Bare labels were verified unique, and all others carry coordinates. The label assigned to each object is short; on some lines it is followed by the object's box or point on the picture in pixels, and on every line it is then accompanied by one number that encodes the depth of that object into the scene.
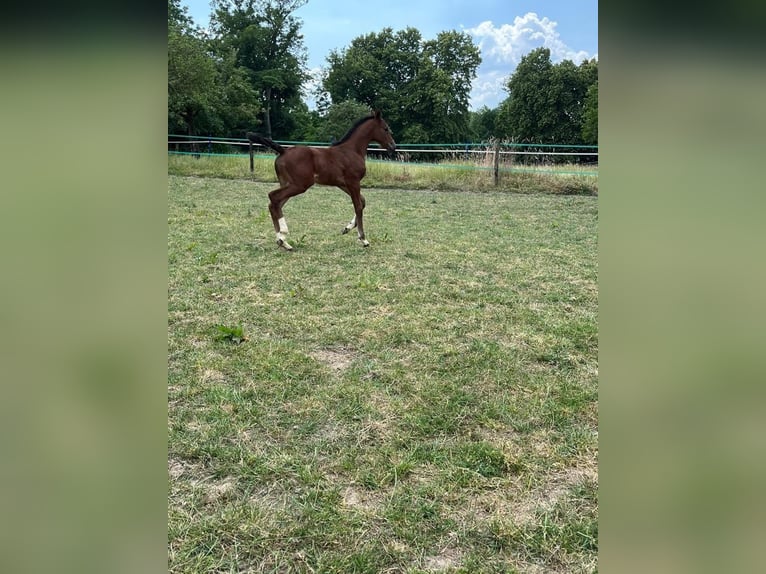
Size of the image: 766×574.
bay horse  5.43
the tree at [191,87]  19.03
